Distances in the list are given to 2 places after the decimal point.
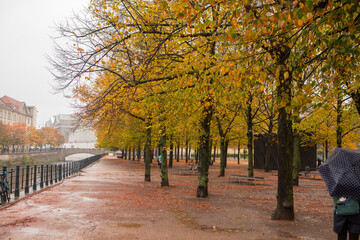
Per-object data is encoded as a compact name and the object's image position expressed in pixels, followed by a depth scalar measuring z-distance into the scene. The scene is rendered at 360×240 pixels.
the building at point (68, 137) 130.62
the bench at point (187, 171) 25.56
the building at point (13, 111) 83.64
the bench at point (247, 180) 18.26
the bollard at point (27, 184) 12.66
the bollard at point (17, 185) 11.19
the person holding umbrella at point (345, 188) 4.75
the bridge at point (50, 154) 57.56
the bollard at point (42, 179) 14.83
